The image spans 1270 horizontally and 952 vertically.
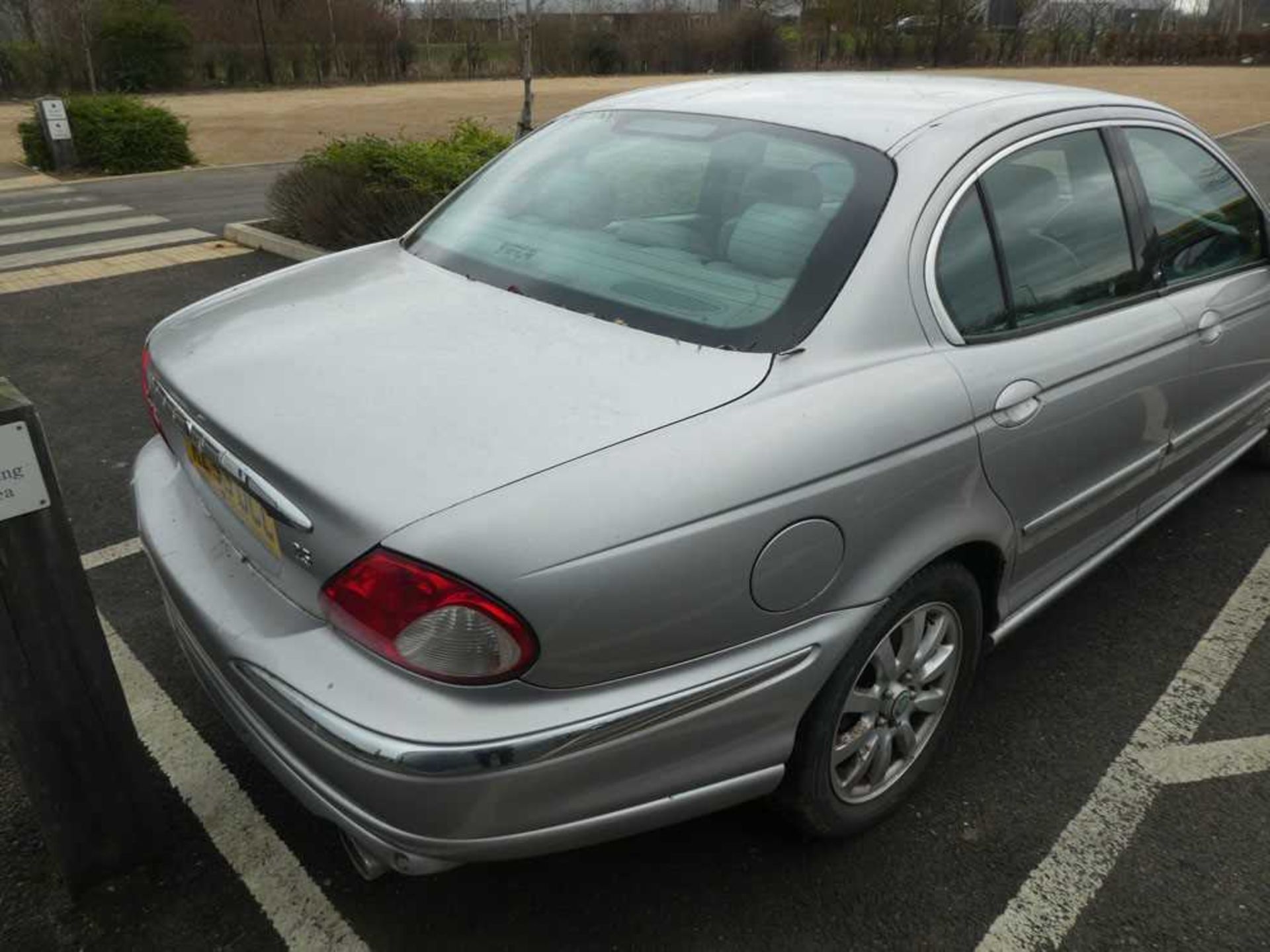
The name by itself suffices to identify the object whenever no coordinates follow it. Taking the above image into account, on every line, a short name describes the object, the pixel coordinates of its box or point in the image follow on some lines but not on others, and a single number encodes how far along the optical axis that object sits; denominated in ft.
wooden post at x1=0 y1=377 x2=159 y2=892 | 6.13
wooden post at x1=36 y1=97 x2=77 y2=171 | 44.14
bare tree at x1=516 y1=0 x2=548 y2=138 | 37.99
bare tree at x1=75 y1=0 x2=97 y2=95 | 74.28
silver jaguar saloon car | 5.54
